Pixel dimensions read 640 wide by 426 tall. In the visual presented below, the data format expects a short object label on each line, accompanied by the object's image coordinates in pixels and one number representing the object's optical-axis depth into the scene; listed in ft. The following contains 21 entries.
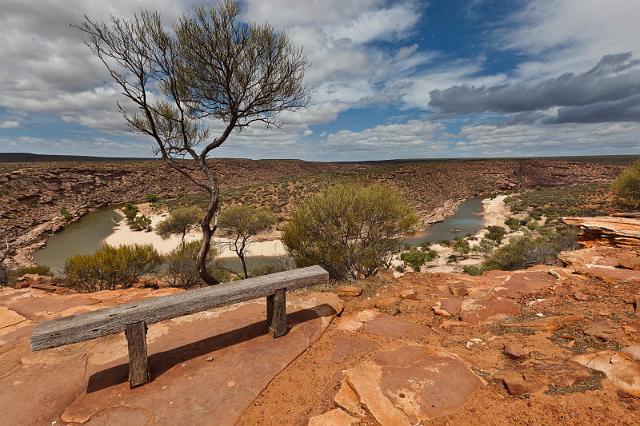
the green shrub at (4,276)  33.49
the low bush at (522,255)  45.80
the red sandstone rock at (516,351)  11.24
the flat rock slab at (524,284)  17.84
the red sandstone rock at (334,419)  8.69
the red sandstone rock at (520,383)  9.12
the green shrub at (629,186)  68.69
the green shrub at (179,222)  76.84
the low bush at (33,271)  47.24
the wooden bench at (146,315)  10.26
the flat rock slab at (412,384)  8.89
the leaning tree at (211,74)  23.91
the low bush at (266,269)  56.98
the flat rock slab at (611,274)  17.88
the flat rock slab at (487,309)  15.33
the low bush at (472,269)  52.58
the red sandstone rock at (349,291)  19.48
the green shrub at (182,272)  43.73
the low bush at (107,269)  36.22
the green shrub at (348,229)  36.65
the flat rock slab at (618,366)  8.64
